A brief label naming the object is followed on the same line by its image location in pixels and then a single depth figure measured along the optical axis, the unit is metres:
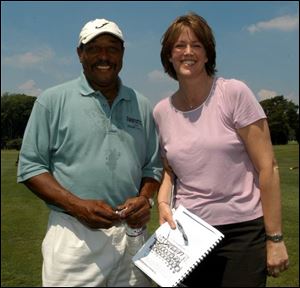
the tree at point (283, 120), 62.96
